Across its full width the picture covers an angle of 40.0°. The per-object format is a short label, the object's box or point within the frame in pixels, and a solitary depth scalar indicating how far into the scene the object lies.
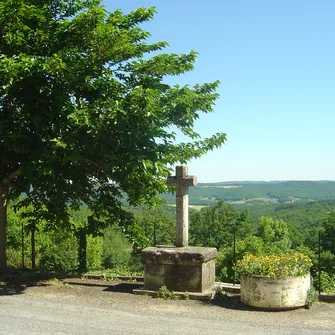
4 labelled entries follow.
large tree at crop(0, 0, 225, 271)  9.32
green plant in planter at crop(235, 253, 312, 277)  8.68
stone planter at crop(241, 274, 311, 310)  8.46
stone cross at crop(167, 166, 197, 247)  10.15
